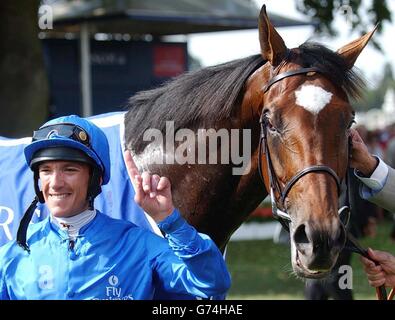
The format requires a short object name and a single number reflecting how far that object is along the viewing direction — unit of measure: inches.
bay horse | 118.7
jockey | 99.9
